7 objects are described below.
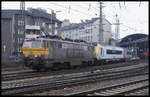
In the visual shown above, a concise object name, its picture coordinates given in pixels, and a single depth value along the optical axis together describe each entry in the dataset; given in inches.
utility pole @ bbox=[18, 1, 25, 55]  1060.9
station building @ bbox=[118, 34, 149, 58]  1956.2
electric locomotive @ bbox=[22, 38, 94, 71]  797.2
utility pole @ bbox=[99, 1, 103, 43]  1255.5
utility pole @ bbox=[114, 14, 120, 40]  1928.5
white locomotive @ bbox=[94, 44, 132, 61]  1259.2
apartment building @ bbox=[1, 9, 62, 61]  2075.5
